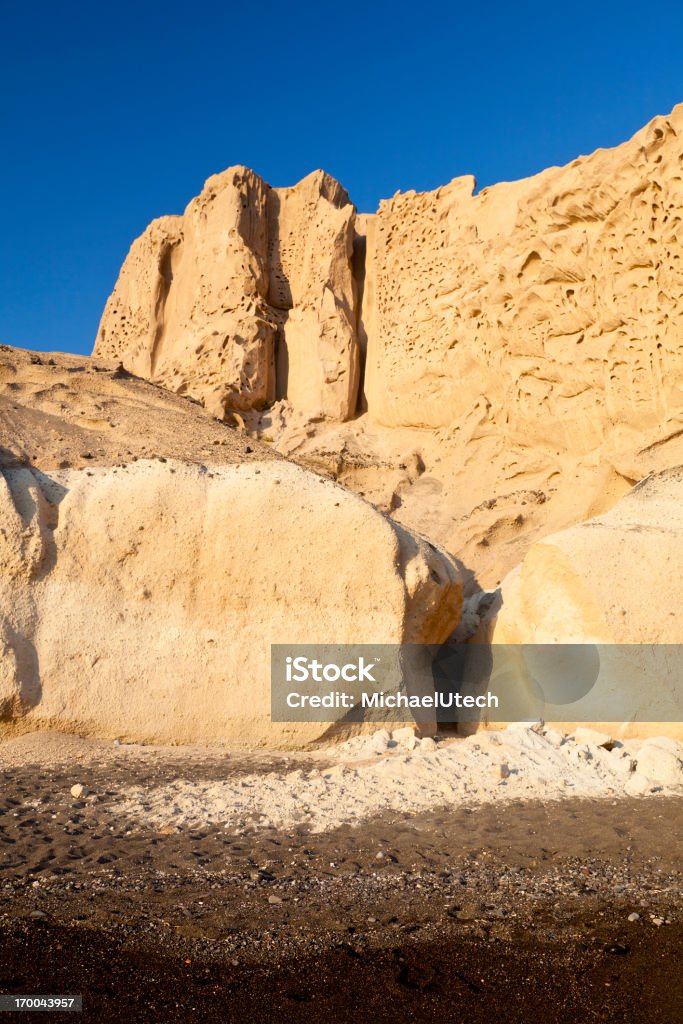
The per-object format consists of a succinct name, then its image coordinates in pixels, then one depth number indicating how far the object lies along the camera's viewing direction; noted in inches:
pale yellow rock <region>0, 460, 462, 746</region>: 204.8
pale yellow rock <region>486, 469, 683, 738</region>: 218.8
